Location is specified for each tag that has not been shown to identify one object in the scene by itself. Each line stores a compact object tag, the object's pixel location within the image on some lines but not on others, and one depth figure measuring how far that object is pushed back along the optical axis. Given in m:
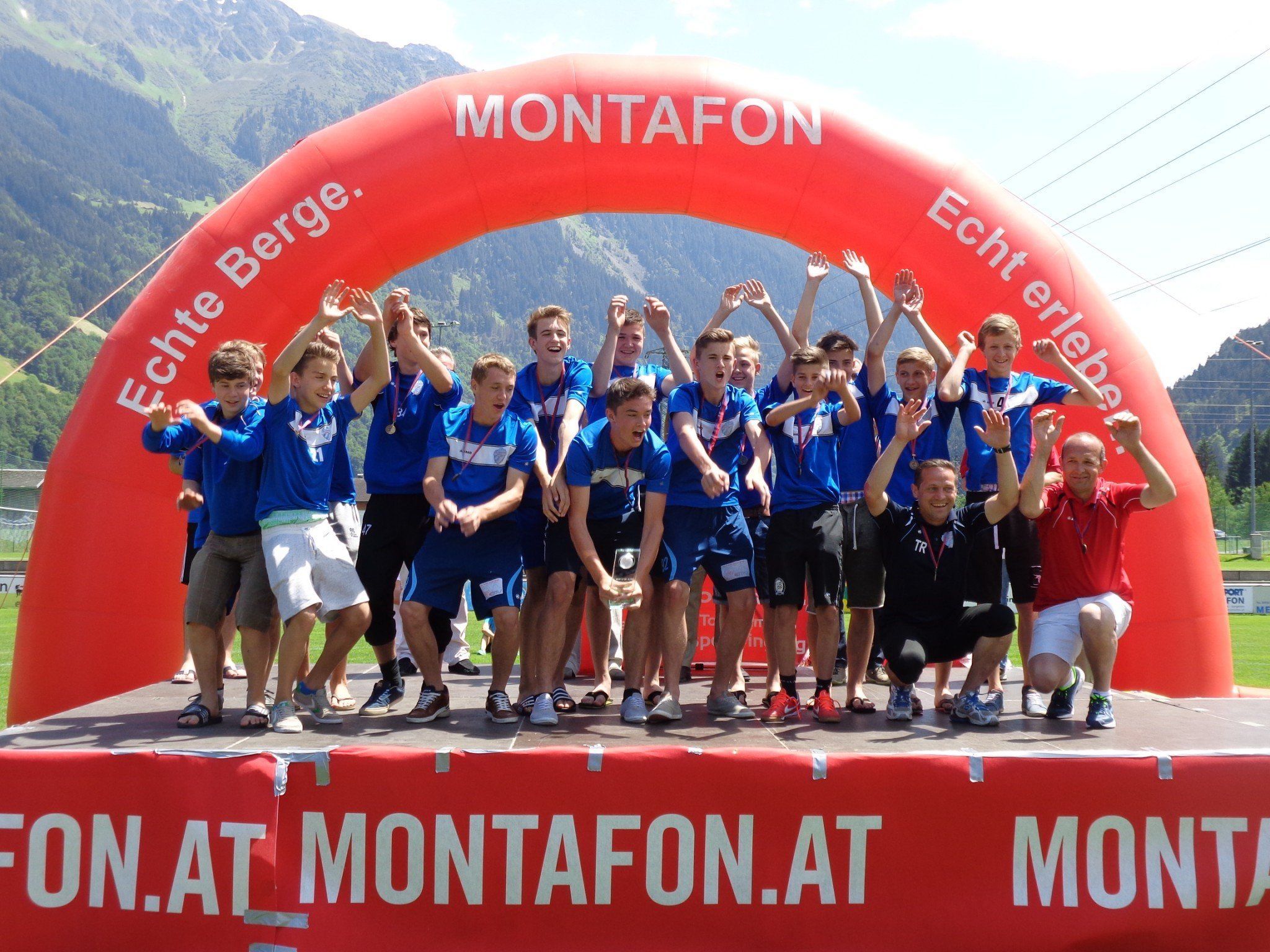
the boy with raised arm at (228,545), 4.15
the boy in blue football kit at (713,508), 4.33
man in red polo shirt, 4.24
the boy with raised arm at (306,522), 4.04
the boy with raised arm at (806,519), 4.45
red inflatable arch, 5.75
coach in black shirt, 4.25
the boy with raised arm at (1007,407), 4.59
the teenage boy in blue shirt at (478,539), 4.23
